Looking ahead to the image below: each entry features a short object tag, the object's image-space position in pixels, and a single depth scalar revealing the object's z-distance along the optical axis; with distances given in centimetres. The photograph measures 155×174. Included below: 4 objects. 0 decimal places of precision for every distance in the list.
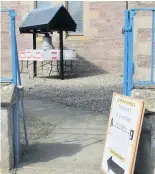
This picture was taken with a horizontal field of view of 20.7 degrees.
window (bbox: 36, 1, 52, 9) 1537
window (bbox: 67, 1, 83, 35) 1502
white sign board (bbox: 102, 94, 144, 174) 383
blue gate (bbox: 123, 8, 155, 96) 439
